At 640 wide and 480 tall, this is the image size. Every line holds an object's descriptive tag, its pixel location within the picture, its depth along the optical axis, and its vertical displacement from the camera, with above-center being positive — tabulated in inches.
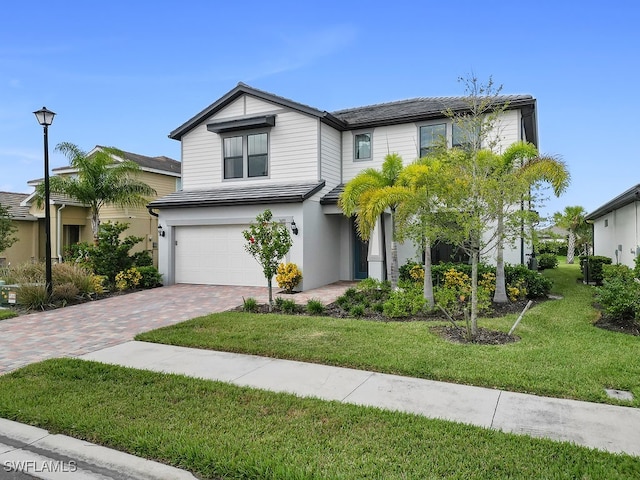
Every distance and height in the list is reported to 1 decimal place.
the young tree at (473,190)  292.4 +35.3
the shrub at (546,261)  848.7 -40.5
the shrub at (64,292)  480.4 -52.9
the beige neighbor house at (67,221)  813.2 +48.8
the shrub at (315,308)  399.5 -60.7
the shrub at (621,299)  317.4 -45.0
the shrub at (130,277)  584.7 -44.9
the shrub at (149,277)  603.8 -45.9
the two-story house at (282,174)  567.5 +101.6
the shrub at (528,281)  457.1 -43.2
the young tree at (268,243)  410.0 +0.6
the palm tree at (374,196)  424.5 +47.6
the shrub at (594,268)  585.0 -38.5
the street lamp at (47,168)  454.9 +84.4
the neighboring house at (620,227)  472.7 +18.3
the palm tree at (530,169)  416.2 +71.1
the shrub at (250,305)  416.5 -60.3
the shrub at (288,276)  534.0 -41.5
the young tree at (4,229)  601.9 +24.4
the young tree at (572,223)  1102.4 +45.5
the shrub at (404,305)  374.6 -55.7
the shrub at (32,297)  458.9 -54.7
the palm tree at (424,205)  322.0 +30.0
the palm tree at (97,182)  722.2 +108.1
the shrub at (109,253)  589.9 -11.1
